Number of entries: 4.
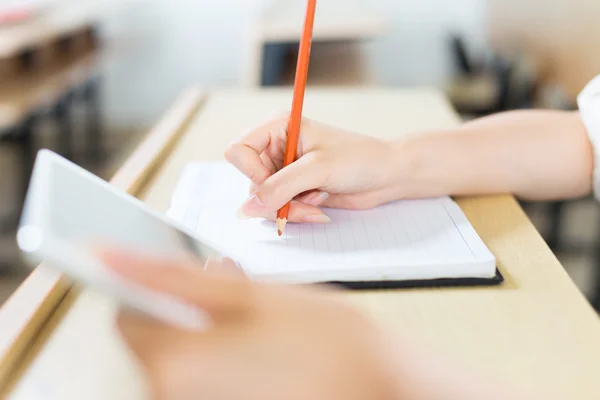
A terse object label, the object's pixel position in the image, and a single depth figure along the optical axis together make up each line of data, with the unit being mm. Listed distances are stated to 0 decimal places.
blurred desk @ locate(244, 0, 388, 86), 1321
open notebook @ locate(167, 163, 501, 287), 635
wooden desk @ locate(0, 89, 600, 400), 564
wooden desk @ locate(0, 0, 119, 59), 1795
